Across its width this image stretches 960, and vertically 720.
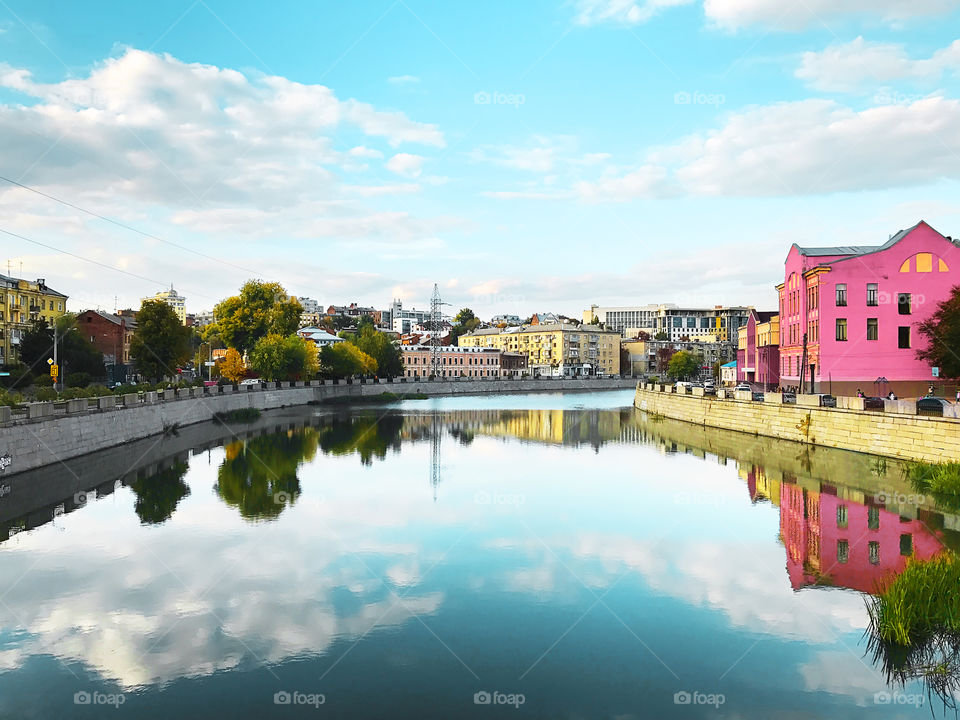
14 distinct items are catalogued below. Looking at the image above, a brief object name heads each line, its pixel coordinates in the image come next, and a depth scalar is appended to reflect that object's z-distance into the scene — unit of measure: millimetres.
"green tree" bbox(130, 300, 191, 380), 68250
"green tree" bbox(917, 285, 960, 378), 44781
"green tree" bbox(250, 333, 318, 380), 83375
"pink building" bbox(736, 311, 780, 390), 73625
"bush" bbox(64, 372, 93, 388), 59500
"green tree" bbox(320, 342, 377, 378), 100125
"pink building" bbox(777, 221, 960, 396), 50625
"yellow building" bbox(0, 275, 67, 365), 82125
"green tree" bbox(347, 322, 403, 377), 117688
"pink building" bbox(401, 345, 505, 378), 150750
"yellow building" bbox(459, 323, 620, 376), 171625
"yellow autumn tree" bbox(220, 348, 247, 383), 91500
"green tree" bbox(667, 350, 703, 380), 136375
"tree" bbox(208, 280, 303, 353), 96062
